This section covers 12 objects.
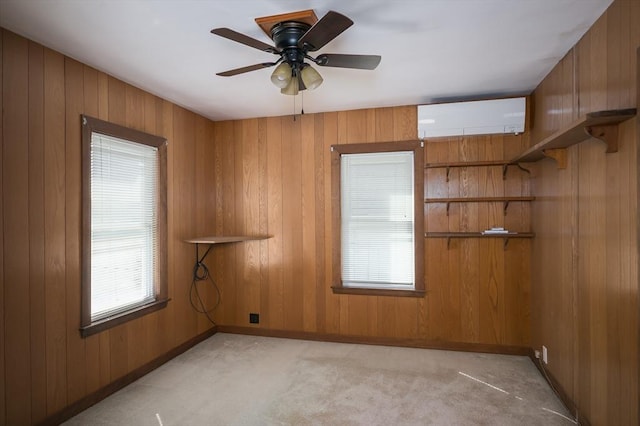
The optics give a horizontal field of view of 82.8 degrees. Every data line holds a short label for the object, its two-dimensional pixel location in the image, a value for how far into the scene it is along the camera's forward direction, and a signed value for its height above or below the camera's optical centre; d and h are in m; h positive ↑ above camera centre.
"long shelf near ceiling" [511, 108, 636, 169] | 1.75 +0.45
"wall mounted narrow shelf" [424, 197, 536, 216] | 3.32 +0.11
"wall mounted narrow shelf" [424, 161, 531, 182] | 3.40 +0.44
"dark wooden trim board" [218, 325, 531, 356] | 3.49 -1.34
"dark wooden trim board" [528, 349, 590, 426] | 2.38 -1.33
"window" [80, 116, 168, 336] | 2.66 -0.08
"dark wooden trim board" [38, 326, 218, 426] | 2.41 -1.34
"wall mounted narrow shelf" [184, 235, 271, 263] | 3.58 -0.26
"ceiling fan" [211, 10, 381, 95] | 1.80 +0.87
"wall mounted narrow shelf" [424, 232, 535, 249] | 3.29 -0.23
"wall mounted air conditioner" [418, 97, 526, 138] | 3.29 +0.87
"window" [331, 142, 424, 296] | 3.70 -0.07
